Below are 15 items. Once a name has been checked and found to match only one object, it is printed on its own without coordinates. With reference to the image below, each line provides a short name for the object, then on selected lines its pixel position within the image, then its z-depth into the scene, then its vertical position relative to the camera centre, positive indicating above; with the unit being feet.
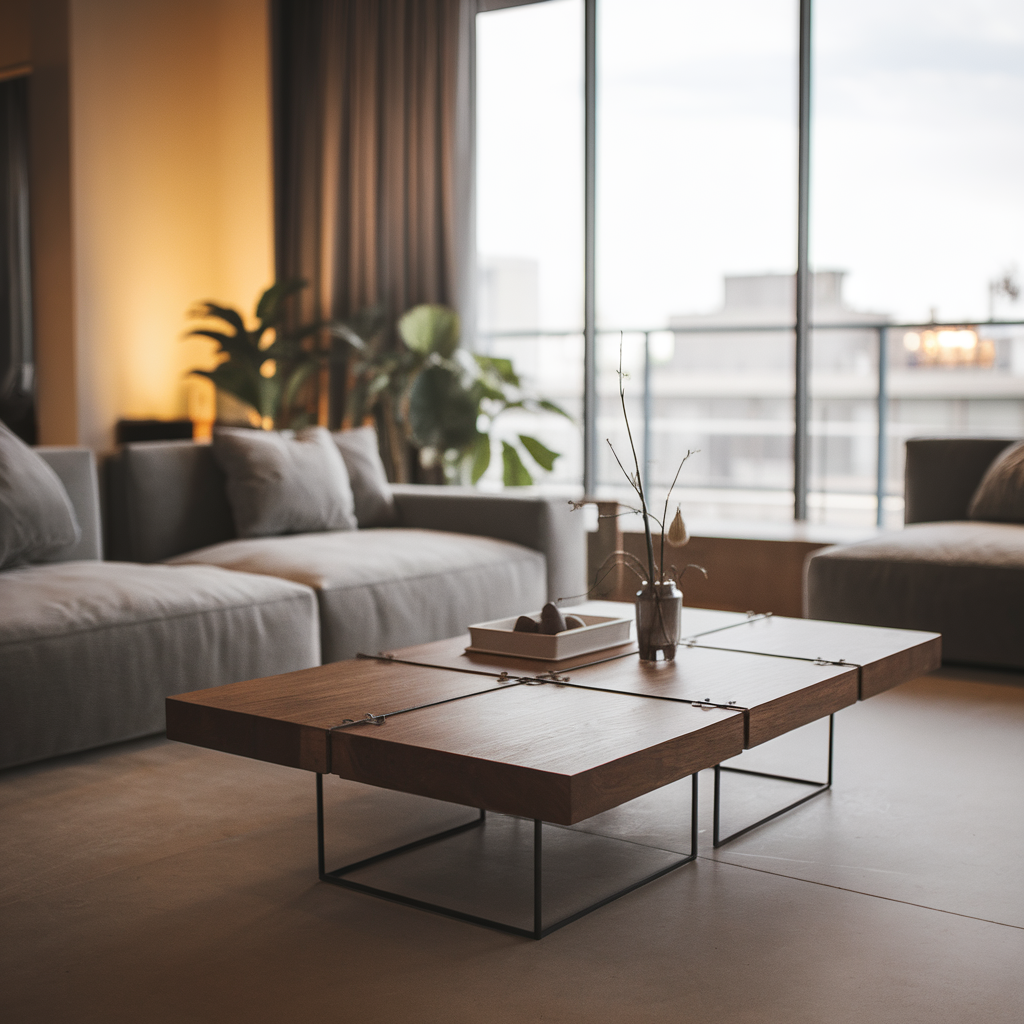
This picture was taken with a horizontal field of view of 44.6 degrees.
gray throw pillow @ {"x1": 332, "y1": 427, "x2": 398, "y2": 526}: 13.58 -0.98
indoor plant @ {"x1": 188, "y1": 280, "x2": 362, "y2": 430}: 18.21 +0.54
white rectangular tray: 7.70 -1.55
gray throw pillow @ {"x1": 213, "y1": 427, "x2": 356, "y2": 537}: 12.28 -0.91
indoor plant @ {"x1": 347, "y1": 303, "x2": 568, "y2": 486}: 17.12 -0.08
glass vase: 7.67 -1.41
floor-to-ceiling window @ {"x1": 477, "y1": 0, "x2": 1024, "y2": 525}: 16.51 +2.31
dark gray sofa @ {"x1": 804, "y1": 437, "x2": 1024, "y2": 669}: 11.47 -1.82
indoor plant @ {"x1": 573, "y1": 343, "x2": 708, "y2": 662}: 7.64 -1.36
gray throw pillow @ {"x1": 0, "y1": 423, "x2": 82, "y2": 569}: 10.00 -0.95
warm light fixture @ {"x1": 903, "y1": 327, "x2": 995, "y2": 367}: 16.84 +0.64
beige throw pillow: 13.34 -1.05
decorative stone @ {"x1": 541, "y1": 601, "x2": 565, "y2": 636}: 7.83 -1.43
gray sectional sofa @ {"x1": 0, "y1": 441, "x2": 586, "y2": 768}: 8.59 -1.61
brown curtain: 18.53 +3.68
